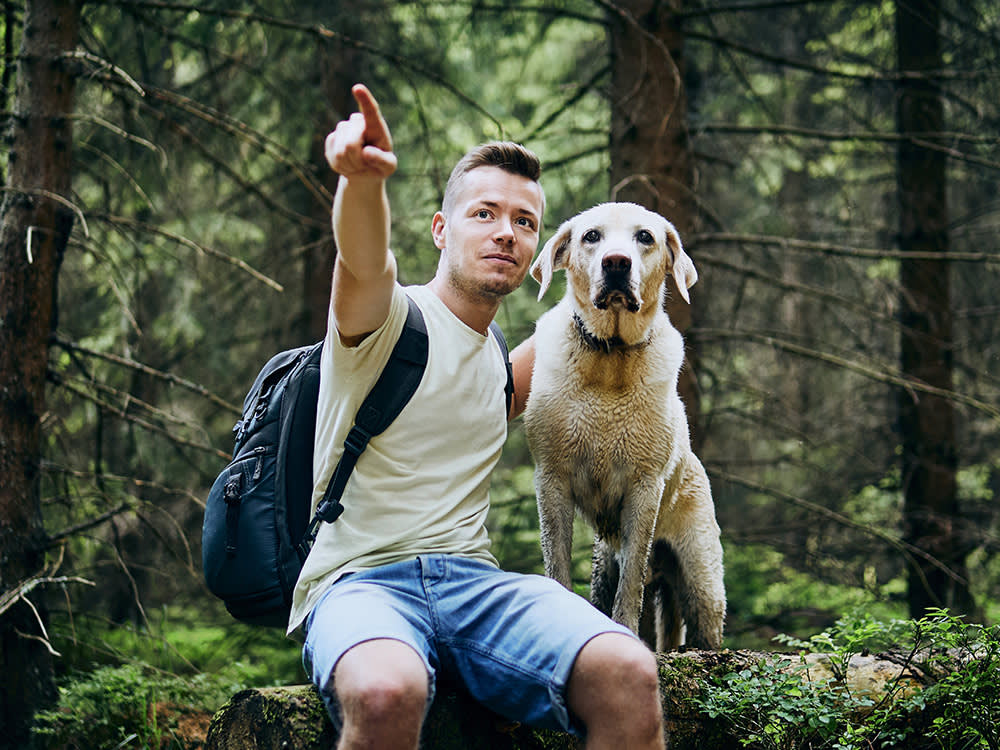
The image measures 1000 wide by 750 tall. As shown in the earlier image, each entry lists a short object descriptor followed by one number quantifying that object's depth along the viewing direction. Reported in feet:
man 7.62
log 8.63
